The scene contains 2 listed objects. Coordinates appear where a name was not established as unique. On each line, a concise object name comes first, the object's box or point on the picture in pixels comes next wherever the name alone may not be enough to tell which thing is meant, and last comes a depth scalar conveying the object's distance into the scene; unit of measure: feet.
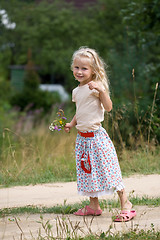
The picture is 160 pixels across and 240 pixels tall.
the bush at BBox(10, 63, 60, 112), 88.76
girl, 18.66
